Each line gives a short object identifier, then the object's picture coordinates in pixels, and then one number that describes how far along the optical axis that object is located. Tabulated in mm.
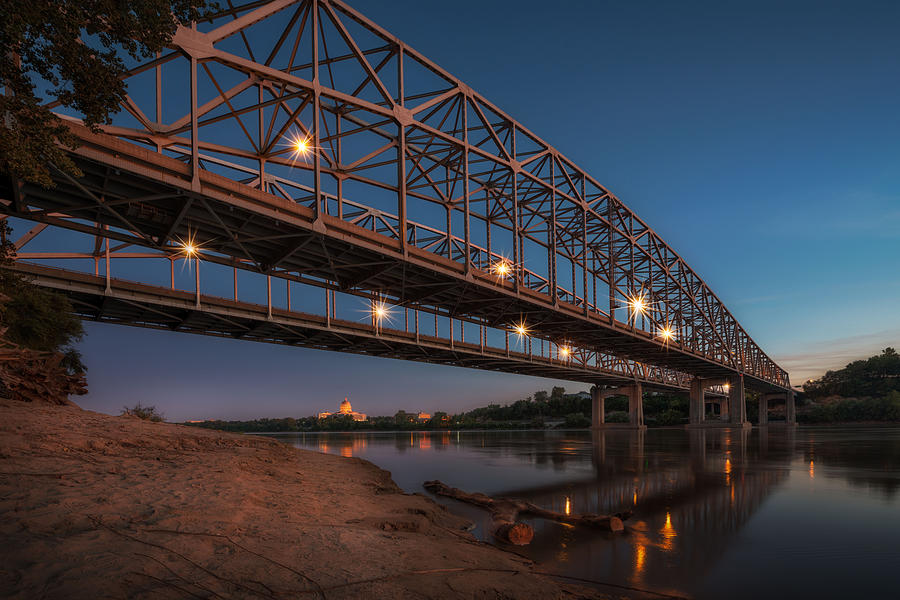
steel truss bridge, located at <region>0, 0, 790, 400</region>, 17891
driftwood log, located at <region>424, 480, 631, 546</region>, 13016
